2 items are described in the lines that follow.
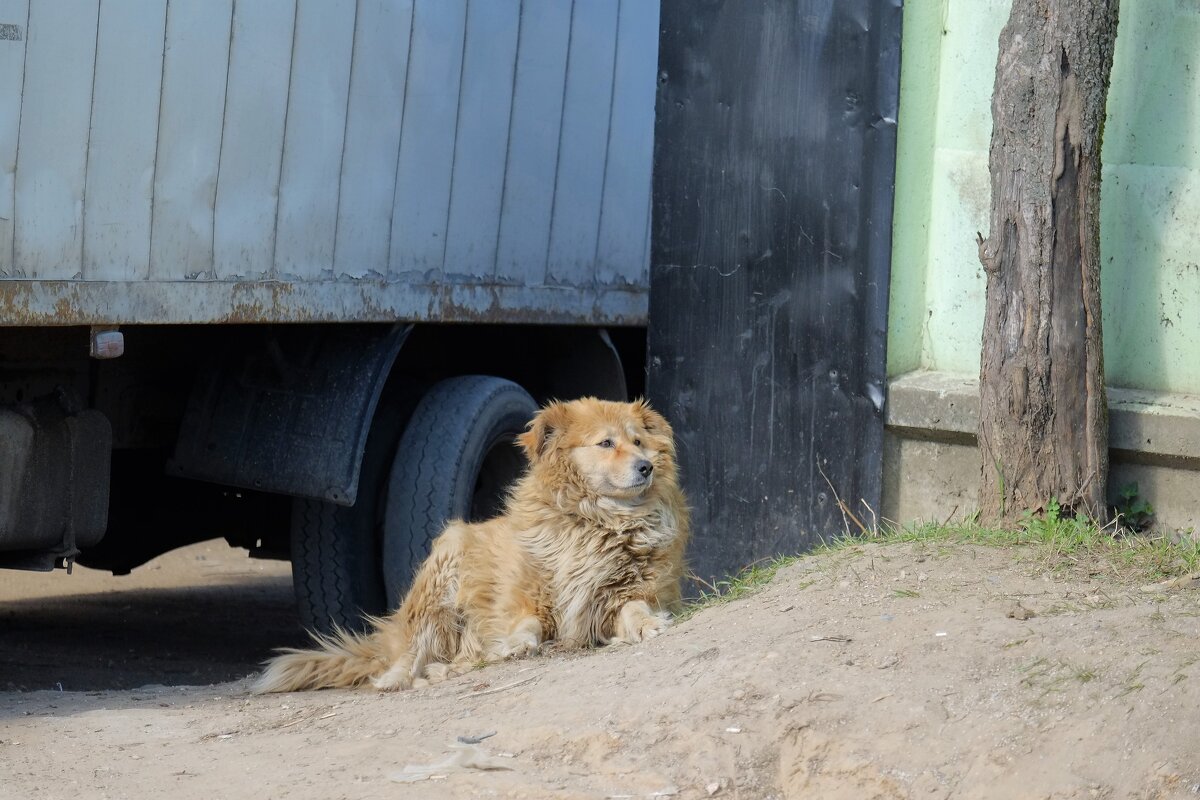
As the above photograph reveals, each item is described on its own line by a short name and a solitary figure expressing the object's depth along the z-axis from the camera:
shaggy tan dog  9.98
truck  9.17
